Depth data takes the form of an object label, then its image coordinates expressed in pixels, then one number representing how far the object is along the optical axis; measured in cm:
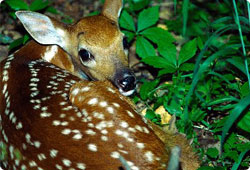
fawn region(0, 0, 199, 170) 308
